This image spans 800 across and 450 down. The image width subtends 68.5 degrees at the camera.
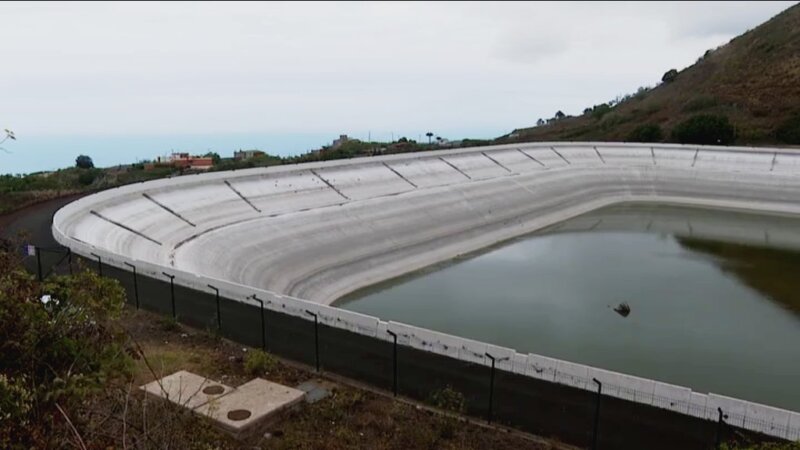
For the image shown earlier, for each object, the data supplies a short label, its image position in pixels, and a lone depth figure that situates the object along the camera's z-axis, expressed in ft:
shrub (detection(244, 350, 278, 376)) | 32.68
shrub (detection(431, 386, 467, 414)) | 29.89
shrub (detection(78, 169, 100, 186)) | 103.81
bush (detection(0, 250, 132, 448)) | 15.37
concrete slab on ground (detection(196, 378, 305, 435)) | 26.71
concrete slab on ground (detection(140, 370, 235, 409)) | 28.71
